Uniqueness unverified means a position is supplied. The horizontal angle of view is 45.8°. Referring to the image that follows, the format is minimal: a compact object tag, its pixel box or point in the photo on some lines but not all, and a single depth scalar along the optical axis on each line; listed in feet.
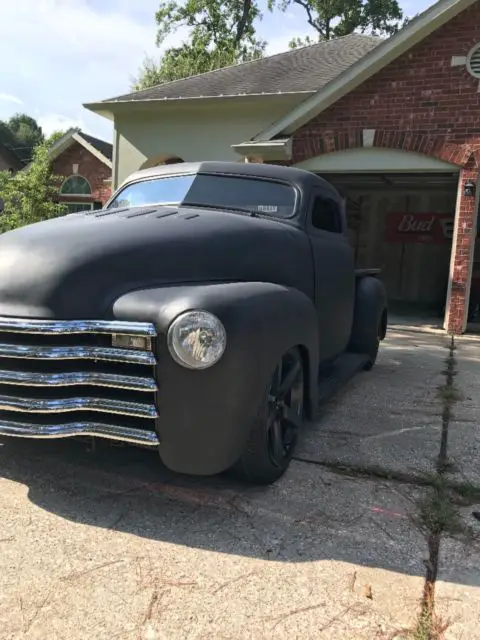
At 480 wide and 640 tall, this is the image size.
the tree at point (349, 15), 109.60
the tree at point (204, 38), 103.24
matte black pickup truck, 8.43
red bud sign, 54.34
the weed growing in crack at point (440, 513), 9.25
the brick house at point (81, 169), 67.10
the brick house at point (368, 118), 31.68
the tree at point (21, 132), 219.61
